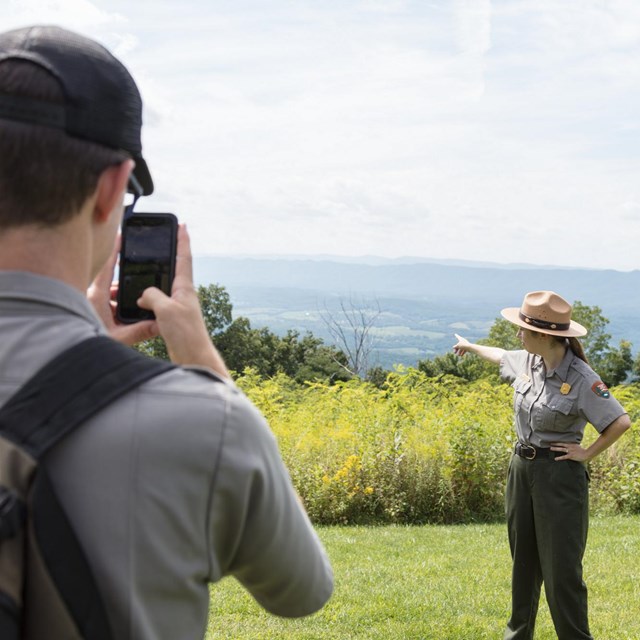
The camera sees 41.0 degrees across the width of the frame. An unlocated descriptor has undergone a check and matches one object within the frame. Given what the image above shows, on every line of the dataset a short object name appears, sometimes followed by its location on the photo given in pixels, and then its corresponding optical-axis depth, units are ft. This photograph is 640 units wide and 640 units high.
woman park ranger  14.78
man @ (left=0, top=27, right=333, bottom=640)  2.83
